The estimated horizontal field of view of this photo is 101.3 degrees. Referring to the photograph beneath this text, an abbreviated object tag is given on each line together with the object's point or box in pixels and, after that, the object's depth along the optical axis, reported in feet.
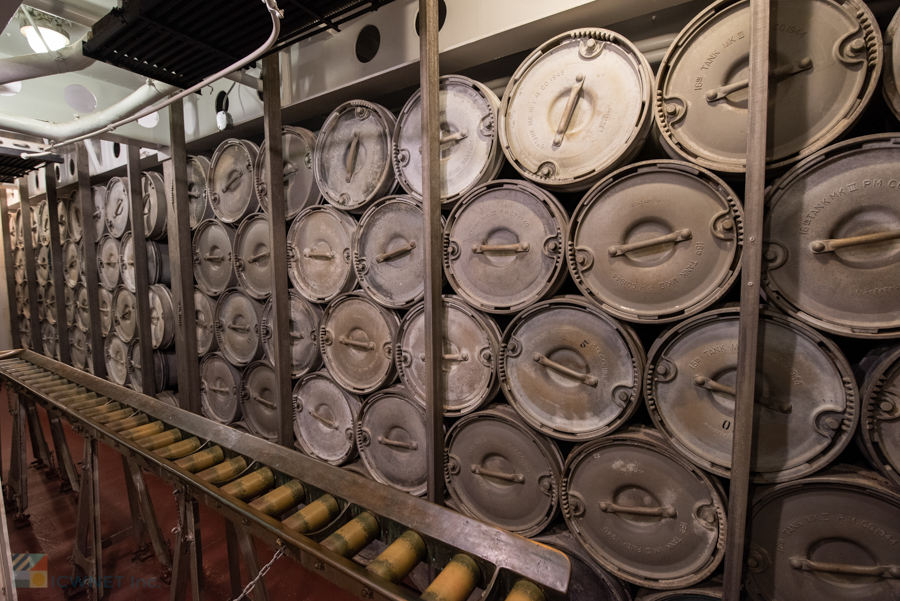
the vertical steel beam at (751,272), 4.35
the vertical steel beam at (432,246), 6.35
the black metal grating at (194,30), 6.23
